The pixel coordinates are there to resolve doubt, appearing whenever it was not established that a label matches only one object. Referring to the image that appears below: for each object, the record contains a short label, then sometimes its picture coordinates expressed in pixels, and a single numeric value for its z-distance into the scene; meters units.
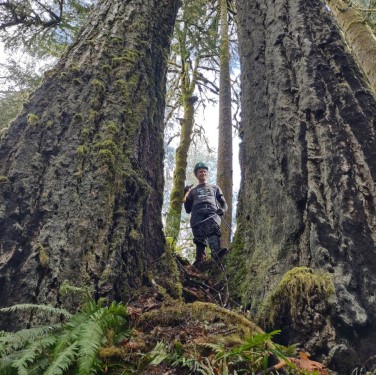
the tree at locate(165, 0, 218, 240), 8.72
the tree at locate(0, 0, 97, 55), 7.05
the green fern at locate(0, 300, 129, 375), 1.70
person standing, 6.27
